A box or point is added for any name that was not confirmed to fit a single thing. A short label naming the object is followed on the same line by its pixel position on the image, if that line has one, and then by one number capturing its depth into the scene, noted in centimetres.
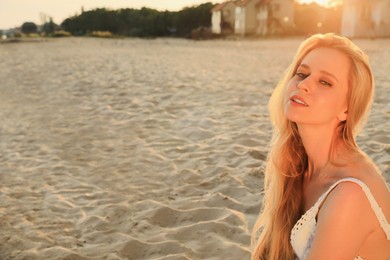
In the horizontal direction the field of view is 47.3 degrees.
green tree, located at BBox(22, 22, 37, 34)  7694
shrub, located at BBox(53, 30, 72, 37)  5629
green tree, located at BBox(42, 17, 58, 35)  6694
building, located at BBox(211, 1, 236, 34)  5600
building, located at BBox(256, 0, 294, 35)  4928
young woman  182
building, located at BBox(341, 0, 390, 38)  3444
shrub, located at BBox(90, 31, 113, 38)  5517
